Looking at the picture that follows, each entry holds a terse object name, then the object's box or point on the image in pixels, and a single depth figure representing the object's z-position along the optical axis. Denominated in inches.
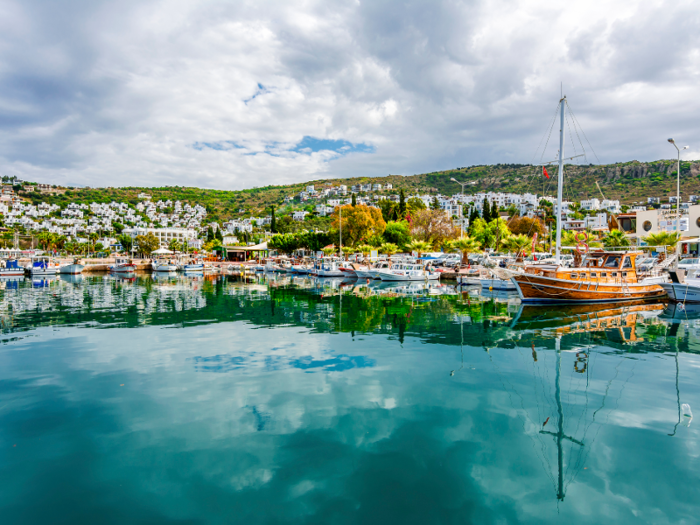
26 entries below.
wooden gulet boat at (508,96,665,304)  963.3
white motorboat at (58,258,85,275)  2439.0
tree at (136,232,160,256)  3587.6
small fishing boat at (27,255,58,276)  2289.6
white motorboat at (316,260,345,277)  1964.8
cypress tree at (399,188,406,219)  3313.5
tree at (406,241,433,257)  2034.9
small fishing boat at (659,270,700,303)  1016.5
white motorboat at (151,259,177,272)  2746.1
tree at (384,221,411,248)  2760.8
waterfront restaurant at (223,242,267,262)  3571.4
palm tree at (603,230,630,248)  1686.5
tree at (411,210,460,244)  2945.4
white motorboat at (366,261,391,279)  1768.9
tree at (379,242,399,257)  2207.2
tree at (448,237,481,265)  1790.1
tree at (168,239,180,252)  4238.2
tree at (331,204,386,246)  2878.9
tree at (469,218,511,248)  2326.5
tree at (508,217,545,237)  3002.0
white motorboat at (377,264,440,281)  1638.8
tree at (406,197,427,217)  3397.4
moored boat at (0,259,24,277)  2314.2
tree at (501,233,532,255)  1679.1
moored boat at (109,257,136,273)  2615.7
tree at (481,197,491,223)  3382.4
